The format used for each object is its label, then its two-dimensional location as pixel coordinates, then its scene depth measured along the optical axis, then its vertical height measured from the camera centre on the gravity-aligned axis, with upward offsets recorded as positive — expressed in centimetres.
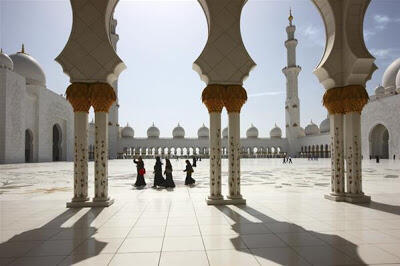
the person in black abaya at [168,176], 854 -85
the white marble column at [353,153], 609 -17
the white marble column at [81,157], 578 -21
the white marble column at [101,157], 580 -20
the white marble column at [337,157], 621 -25
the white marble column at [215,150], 606 -8
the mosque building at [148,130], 2356 +194
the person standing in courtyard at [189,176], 888 -89
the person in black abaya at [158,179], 866 -93
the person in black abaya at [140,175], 873 -82
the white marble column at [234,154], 597 -18
